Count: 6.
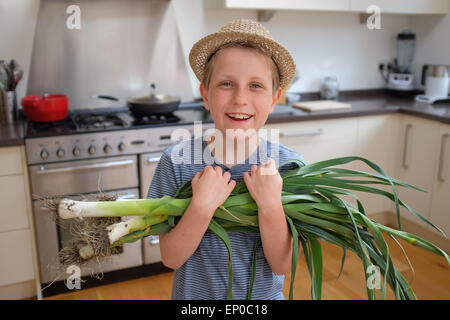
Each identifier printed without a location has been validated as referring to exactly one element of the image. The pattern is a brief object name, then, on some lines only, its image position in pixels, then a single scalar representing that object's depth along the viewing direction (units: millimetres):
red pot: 2393
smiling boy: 889
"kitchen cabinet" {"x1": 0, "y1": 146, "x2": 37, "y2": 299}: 2197
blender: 3523
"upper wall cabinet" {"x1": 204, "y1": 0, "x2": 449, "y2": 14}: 2750
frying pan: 2535
